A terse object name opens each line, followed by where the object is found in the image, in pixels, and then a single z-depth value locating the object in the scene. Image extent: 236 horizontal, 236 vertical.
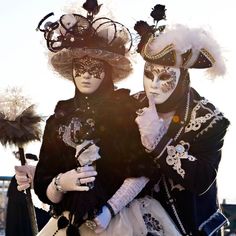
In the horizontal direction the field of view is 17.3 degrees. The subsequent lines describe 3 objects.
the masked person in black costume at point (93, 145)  3.18
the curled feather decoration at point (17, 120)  3.70
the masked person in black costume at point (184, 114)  3.27
